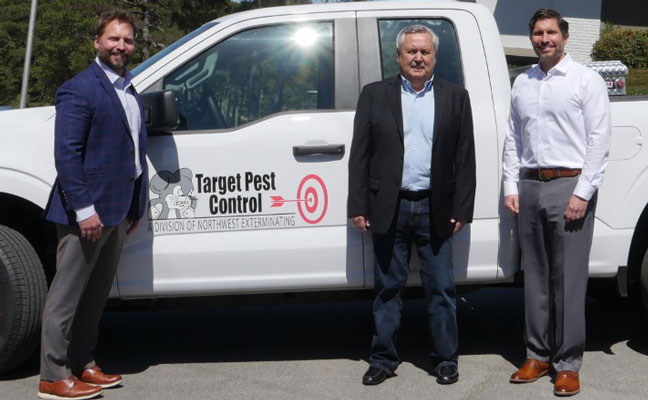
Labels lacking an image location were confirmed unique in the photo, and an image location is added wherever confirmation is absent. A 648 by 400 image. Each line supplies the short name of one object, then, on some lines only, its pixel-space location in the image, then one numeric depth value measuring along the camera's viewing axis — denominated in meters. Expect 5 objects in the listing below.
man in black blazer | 4.69
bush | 22.98
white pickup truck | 4.82
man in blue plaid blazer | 4.44
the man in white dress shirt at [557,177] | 4.62
